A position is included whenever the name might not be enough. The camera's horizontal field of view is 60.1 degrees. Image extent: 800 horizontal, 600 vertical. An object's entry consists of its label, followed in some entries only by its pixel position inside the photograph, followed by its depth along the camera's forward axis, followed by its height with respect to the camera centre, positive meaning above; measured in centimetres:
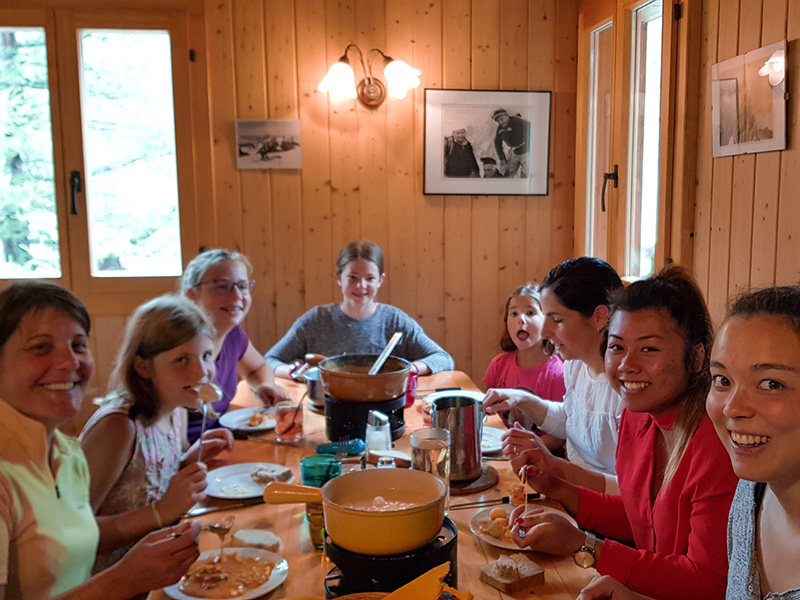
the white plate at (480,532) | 129 -63
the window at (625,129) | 295 +36
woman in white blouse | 196 -40
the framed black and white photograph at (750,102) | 225 +35
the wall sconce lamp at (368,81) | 353 +65
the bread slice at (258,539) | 131 -63
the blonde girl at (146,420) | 155 -50
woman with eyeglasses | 255 -32
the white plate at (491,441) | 183 -64
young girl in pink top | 269 -57
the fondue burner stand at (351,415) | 185 -55
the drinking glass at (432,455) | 141 -50
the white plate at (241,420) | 211 -65
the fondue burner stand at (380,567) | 95 -50
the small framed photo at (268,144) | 364 +34
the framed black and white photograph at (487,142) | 373 +35
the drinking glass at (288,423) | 201 -62
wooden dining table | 117 -64
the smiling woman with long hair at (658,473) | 120 -52
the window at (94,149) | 356 +33
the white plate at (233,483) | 156 -64
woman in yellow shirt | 116 -46
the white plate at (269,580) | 115 -63
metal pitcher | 158 -50
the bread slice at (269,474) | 163 -63
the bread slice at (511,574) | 115 -62
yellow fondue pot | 95 -44
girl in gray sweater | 318 -54
